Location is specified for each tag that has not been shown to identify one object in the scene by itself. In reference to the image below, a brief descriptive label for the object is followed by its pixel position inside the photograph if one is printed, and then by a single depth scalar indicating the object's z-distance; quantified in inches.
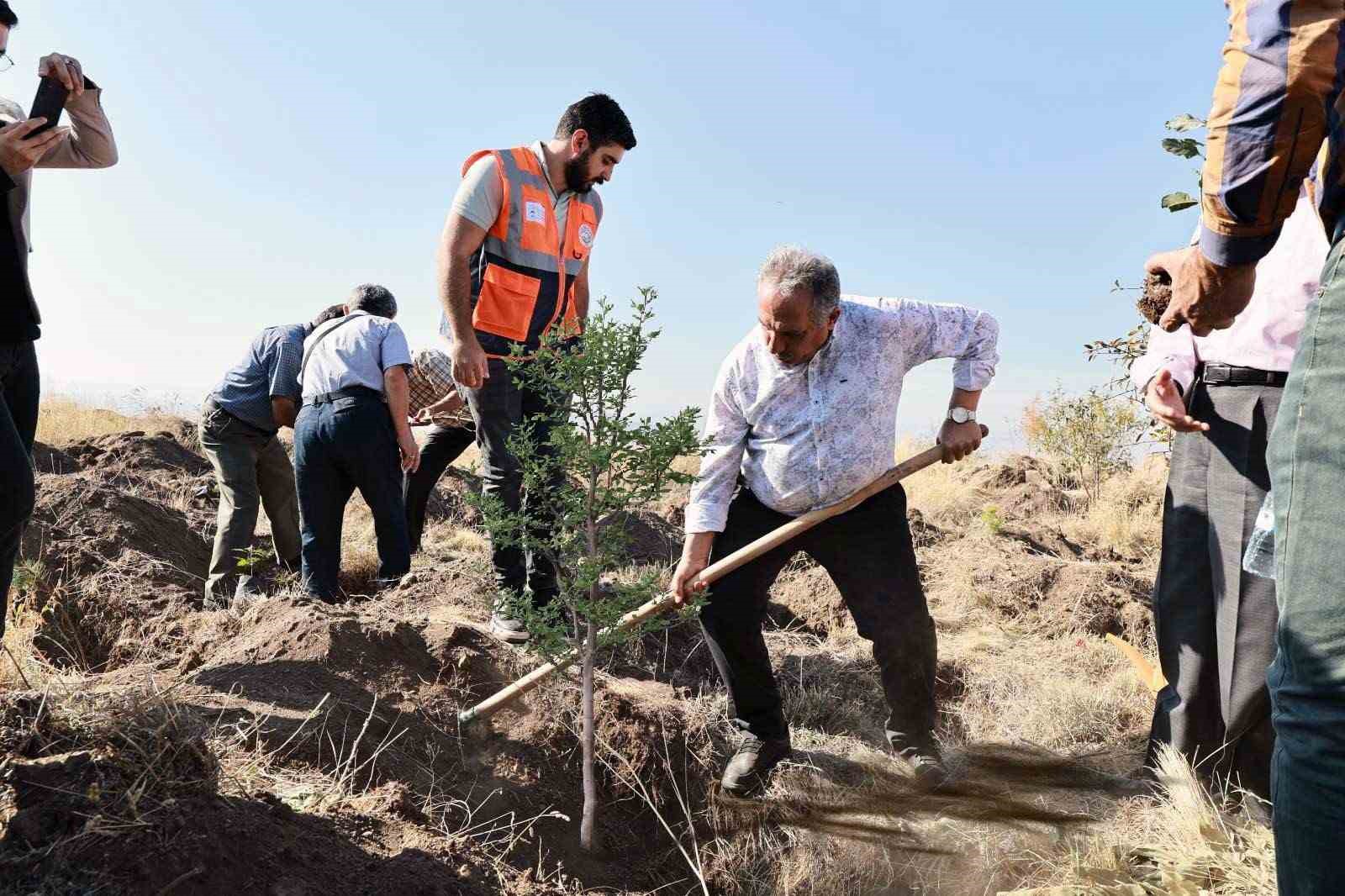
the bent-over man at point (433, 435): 228.4
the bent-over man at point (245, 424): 207.3
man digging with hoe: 127.1
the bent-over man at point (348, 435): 184.5
